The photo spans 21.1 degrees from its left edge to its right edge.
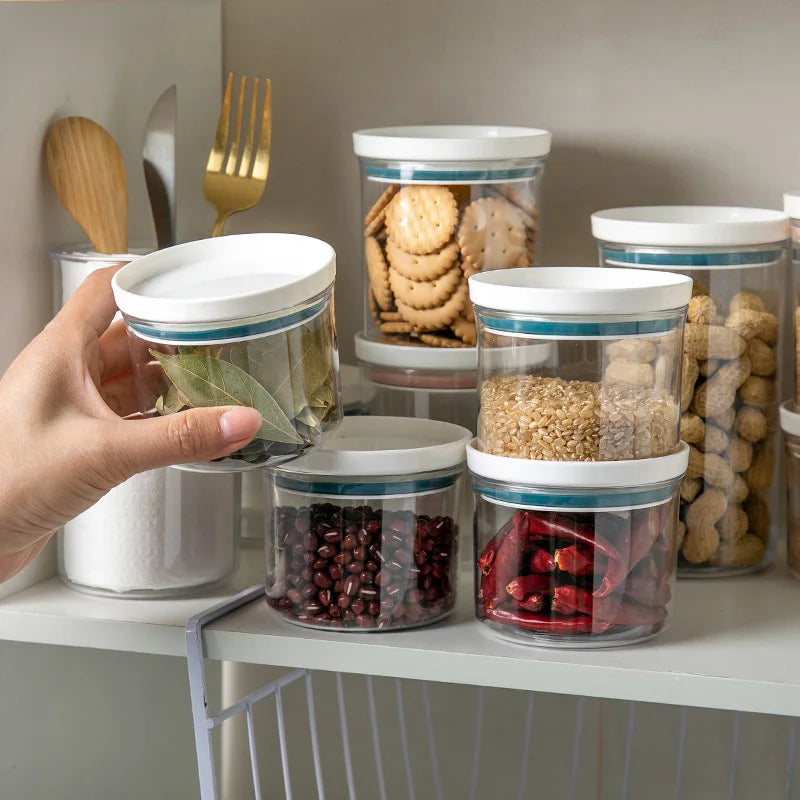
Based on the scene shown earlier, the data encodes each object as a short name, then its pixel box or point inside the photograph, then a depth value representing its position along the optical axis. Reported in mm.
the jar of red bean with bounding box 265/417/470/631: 992
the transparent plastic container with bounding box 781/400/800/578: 1072
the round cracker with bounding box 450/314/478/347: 1063
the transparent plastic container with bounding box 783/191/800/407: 1048
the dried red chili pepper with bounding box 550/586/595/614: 962
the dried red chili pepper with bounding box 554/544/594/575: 958
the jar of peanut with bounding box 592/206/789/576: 1043
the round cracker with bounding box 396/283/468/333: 1059
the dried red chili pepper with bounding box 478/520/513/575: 981
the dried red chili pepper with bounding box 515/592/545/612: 970
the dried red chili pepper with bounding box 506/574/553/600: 967
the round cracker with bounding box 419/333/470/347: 1065
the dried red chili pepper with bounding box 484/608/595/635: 966
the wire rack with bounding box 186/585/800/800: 1202
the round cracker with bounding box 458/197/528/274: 1054
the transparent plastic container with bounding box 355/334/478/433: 1064
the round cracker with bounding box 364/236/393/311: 1080
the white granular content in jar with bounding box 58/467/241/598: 1061
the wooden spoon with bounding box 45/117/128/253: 1063
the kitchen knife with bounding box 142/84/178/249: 1092
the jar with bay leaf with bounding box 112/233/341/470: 905
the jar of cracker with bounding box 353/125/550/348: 1051
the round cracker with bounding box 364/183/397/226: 1072
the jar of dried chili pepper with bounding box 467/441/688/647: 958
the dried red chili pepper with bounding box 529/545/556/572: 963
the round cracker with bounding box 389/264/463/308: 1055
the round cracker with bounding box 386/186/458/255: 1051
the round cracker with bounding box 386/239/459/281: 1052
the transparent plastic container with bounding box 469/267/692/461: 946
